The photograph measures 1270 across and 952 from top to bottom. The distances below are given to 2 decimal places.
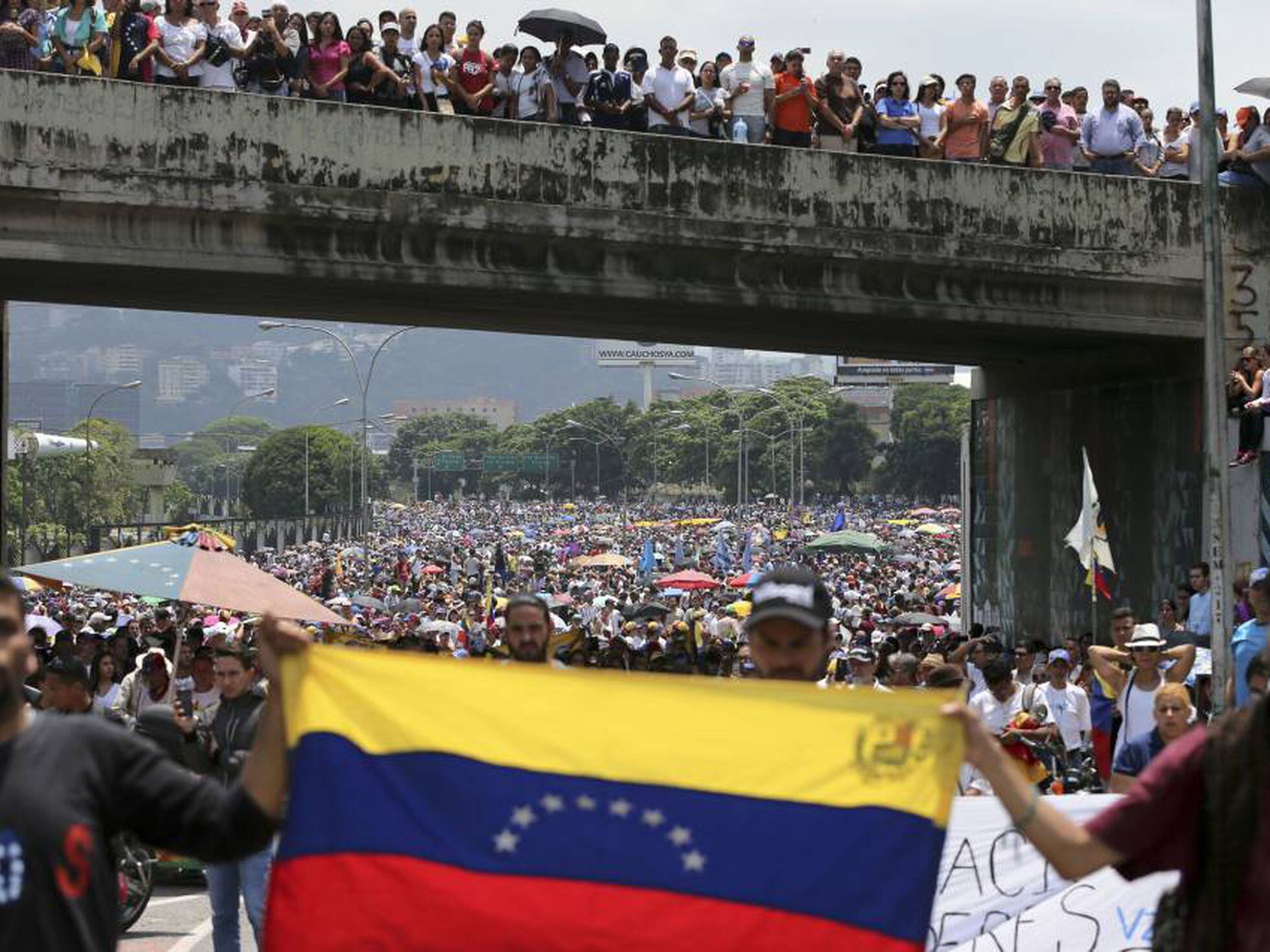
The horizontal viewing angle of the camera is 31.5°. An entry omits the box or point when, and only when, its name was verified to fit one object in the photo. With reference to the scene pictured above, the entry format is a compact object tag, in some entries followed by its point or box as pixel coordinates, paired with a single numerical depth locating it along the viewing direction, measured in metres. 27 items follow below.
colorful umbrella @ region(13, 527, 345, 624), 14.87
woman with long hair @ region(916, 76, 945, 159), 23.27
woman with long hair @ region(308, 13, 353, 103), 20.88
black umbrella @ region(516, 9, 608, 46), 21.42
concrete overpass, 19.91
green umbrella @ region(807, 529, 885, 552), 53.31
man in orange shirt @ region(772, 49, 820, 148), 22.67
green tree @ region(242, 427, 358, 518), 149.12
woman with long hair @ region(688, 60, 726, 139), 22.23
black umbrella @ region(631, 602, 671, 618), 36.38
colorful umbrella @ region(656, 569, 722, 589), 46.53
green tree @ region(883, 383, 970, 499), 166.62
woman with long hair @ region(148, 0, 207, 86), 20.19
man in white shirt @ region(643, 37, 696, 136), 22.11
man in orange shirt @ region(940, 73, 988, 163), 23.34
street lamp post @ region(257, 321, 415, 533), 61.78
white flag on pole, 19.11
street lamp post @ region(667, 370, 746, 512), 90.05
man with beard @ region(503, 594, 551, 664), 8.01
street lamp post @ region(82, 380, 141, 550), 95.71
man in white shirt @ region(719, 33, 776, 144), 22.56
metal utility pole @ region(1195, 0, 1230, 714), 19.94
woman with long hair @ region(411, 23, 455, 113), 21.32
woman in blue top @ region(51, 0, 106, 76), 19.86
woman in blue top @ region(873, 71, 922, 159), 23.09
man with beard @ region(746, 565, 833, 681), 5.42
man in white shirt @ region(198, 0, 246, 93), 20.41
